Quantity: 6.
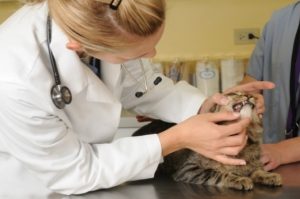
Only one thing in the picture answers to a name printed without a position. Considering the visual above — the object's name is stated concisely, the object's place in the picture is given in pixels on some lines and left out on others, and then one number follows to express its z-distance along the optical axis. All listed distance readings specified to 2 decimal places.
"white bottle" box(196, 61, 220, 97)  2.01
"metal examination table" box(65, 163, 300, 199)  0.93
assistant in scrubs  1.45
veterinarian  0.79
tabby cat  1.03
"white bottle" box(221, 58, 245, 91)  2.03
